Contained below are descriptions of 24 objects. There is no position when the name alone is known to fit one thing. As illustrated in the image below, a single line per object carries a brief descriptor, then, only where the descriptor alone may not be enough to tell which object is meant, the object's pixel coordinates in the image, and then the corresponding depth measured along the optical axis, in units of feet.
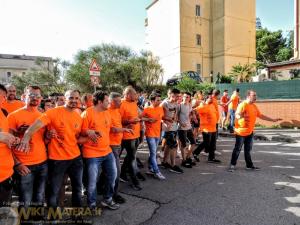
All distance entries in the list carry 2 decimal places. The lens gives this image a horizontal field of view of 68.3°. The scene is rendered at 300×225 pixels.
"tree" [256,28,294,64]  116.03
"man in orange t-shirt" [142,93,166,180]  15.34
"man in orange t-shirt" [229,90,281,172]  16.69
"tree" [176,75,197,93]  48.78
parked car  63.33
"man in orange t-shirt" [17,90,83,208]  9.53
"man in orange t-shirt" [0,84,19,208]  7.90
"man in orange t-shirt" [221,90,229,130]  34.49
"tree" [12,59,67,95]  78.49
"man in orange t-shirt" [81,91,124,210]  10.52
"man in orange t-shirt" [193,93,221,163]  18.94
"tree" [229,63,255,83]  66.33
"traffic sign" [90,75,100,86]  24.74
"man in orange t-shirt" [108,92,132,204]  12.02
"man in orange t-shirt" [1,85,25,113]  13.96
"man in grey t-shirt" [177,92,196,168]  17.84
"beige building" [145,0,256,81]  89.87
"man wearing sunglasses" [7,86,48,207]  8.86
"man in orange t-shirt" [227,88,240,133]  31.18
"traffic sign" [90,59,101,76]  25.04
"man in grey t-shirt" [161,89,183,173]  16.80
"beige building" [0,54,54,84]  167.37
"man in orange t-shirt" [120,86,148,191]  13.73
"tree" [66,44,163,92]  68.87
